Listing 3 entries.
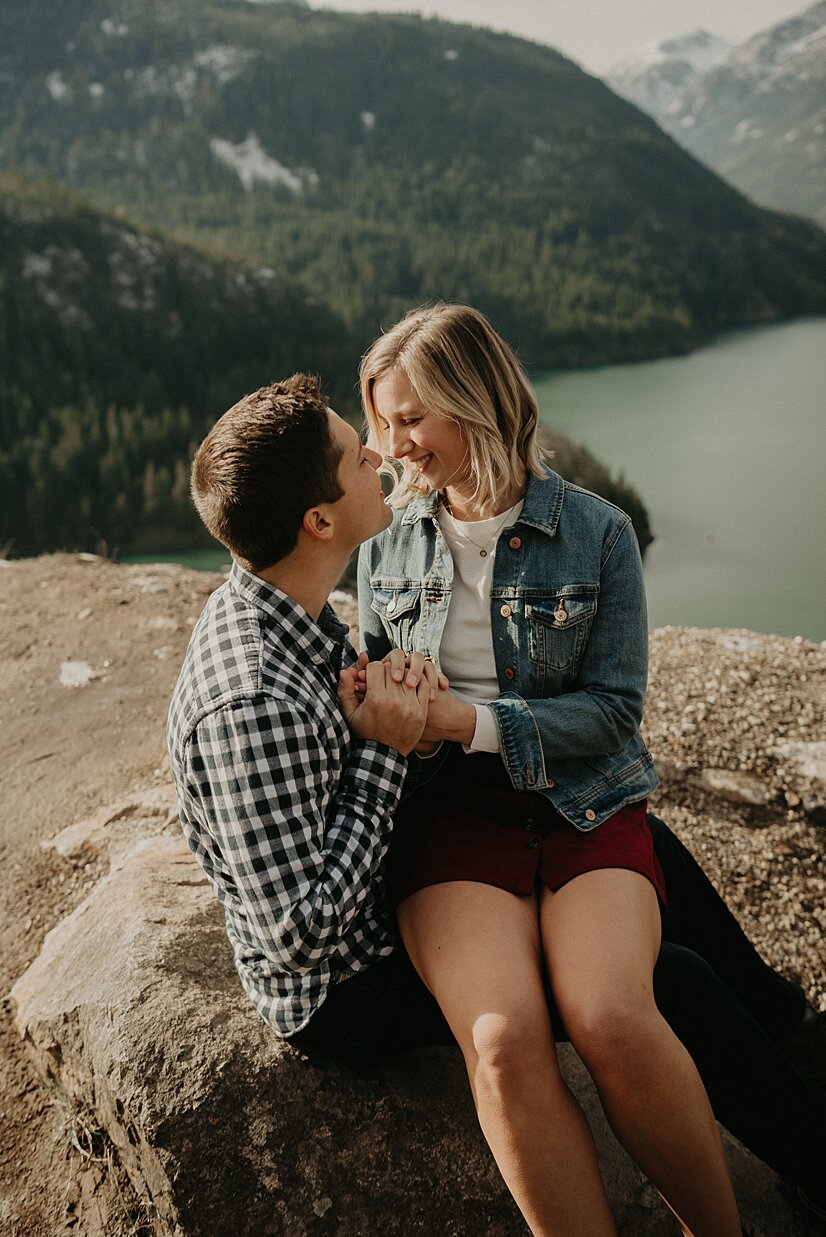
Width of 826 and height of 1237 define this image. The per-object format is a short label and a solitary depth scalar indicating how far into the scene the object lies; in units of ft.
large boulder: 6.73
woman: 6.00
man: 6.10
